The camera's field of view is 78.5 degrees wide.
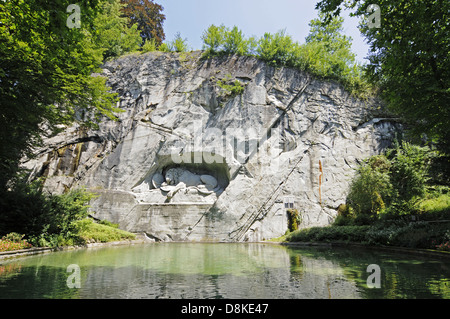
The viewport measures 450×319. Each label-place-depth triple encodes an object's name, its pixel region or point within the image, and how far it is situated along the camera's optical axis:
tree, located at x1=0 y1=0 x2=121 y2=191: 6.02
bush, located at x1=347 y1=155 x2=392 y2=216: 14.99
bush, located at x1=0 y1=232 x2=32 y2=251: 8.49
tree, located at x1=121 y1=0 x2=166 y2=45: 32.25
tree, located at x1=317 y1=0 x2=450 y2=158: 6.73
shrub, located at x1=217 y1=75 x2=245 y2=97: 21.22
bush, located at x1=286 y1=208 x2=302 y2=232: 18.02
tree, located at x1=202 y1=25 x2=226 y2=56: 23.06
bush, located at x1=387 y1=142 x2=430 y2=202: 11.77
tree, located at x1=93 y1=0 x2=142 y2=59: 24.88
